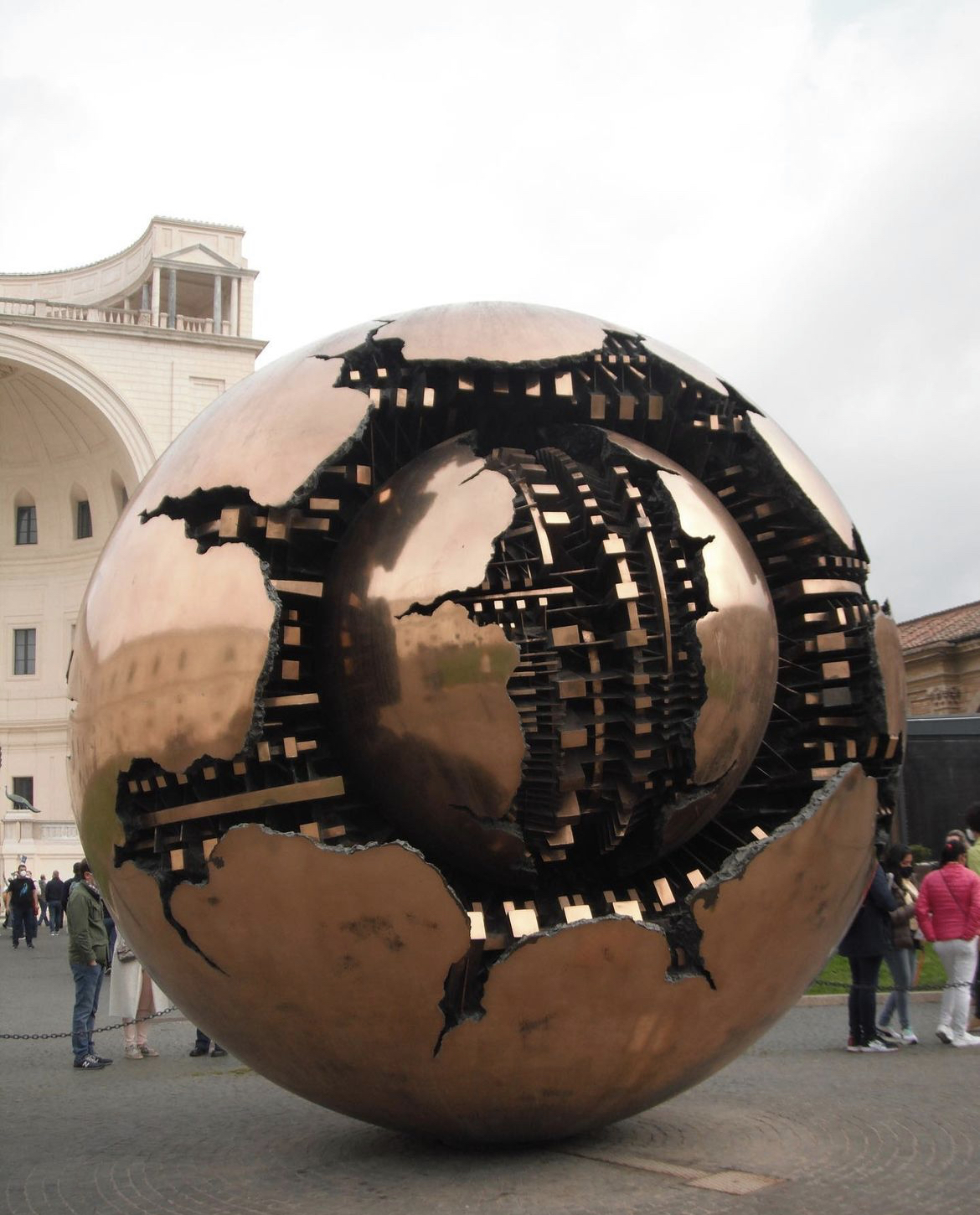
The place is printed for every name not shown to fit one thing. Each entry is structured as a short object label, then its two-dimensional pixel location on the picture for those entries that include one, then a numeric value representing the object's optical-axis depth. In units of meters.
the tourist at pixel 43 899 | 28.69
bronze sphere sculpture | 4.07
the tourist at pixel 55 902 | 25.67
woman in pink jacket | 8.83
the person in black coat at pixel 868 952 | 8.53
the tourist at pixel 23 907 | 21.22
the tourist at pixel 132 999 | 9.34
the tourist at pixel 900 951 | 9.01
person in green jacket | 8.93
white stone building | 35.88
